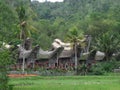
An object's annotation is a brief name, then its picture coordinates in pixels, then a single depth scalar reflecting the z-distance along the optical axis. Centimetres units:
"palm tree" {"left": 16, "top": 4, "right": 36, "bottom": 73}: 5062
